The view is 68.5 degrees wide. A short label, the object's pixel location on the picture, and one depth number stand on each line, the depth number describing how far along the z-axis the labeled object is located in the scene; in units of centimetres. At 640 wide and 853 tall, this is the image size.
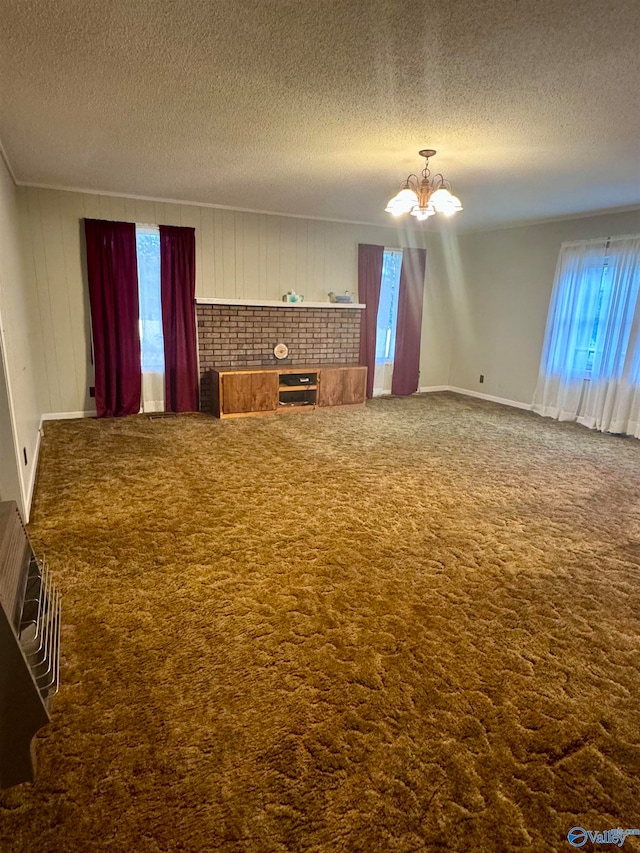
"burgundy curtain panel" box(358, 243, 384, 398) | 661
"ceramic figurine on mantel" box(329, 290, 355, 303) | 645
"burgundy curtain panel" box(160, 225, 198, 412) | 545
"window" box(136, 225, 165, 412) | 539
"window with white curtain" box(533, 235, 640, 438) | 514
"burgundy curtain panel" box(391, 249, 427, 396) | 699
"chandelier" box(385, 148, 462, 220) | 340
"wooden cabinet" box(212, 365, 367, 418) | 559
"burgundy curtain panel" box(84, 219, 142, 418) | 511
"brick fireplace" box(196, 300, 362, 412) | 588
